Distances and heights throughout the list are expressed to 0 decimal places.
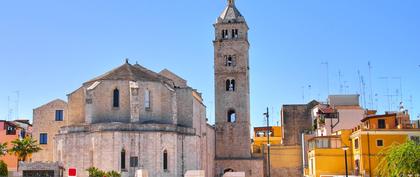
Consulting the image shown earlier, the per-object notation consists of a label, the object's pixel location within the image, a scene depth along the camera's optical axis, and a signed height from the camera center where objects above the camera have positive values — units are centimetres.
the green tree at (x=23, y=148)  5516 +29
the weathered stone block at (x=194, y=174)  4285 -173
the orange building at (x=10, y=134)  6519 +192
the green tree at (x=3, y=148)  5627 +32
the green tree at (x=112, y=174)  4134 -164
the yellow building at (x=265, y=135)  8319 +206
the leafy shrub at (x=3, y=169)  4833 -143
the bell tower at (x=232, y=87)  6738 +706
